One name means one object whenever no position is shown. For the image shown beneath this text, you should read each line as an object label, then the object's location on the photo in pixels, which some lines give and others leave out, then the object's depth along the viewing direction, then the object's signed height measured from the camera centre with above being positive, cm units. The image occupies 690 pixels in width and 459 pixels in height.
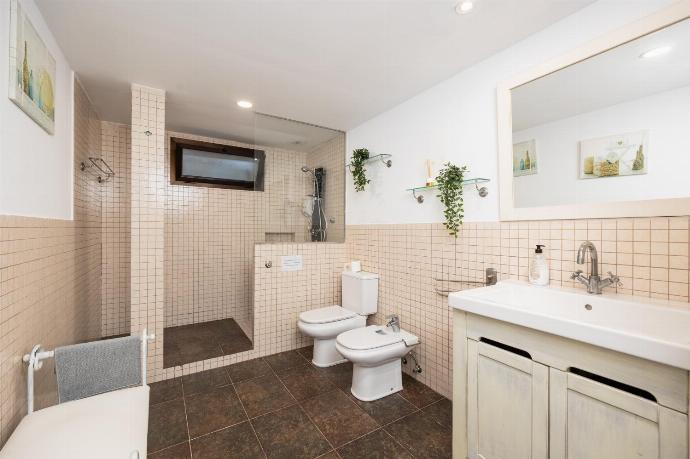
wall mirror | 117 +46
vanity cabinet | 85 -60
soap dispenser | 153 -22
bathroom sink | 84 -35
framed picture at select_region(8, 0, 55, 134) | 115 +71
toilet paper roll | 290 -39
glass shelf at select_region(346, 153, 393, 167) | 259 +64
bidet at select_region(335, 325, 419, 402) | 193 -87
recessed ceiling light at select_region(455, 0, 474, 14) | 137 +106
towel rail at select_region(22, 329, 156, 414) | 117 -57
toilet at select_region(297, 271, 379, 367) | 246 -78
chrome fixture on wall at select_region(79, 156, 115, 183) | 250 +55
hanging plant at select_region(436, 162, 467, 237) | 191 +22
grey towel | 127 -64
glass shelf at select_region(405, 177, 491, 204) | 183 +29
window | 327 +74
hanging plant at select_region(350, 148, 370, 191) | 279 +58
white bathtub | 89 -69
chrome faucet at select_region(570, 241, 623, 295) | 131 -23
